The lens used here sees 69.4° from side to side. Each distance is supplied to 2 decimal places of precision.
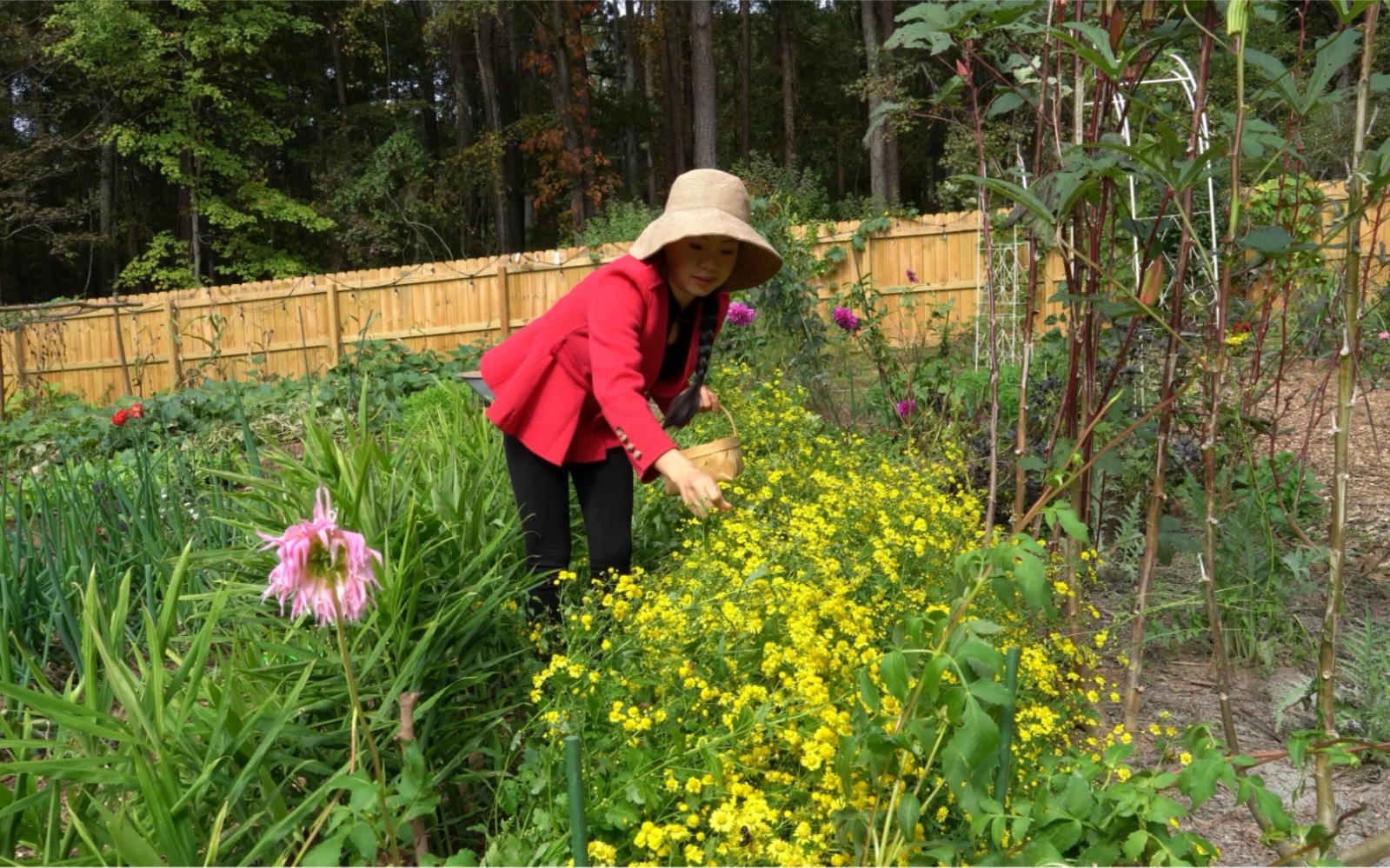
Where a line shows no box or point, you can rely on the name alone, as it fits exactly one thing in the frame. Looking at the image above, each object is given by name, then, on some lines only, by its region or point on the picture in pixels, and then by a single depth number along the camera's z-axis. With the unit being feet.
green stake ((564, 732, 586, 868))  3.94
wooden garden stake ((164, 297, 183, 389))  47.14
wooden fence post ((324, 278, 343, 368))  46.11
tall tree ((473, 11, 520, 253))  68.39
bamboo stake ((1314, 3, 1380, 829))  4.64
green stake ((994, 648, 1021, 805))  4.57
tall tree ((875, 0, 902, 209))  61.00
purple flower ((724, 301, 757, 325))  15.26
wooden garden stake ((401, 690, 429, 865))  3.78
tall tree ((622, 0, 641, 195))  79.61
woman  8.12
